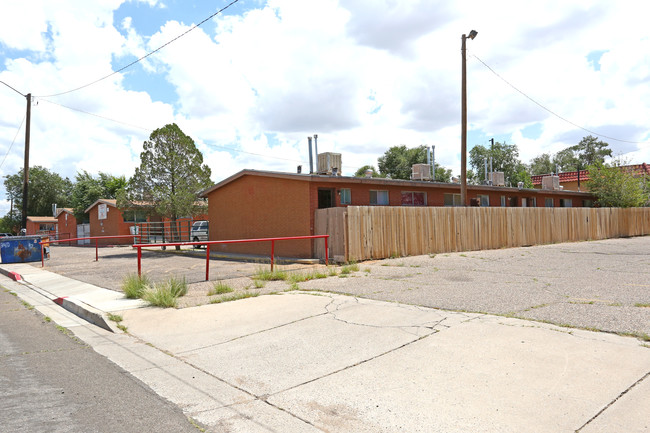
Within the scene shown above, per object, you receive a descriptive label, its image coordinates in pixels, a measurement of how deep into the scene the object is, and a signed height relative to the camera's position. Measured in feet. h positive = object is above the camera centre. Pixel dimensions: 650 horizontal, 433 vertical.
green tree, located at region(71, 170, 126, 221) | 156.27 +15.14
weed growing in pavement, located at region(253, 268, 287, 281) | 37.76 -4.43
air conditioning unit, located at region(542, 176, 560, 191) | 104.95 +8.21
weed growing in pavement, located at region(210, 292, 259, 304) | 28.76 -4.81
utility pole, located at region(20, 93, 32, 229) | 85.71 +16.70
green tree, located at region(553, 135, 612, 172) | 235.40 +33.45
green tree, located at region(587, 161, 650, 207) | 106.32 +6.81
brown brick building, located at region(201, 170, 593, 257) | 58.13 +3.69
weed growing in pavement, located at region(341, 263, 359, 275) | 39.93 -4.43
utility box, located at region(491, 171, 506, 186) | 89.64 +7.94
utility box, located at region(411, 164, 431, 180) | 75.05 +8.20
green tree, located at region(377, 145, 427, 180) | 202.90 +28.36
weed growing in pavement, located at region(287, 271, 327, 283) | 36.40 -4.56
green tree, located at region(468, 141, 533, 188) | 218.18 +29.23
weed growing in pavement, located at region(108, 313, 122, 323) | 25.22 -5.18
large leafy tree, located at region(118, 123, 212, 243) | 79.61 +9.35
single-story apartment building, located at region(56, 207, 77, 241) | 154.81 +2.24
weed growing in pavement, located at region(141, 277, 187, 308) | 27.86 -4.34
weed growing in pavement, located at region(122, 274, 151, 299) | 30.96 -4.15
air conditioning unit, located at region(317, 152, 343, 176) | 61.87 +8.39
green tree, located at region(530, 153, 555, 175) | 241.76 +28.87
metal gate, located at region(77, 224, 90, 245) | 142.89 -0.56
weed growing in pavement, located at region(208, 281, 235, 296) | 31.63 -4.63
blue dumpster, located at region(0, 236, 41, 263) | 66.80 -2.79
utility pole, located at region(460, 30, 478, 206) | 65.62 +14.91
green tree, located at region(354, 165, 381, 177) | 205.17 +24.59
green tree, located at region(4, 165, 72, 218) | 225.56 +20.39
